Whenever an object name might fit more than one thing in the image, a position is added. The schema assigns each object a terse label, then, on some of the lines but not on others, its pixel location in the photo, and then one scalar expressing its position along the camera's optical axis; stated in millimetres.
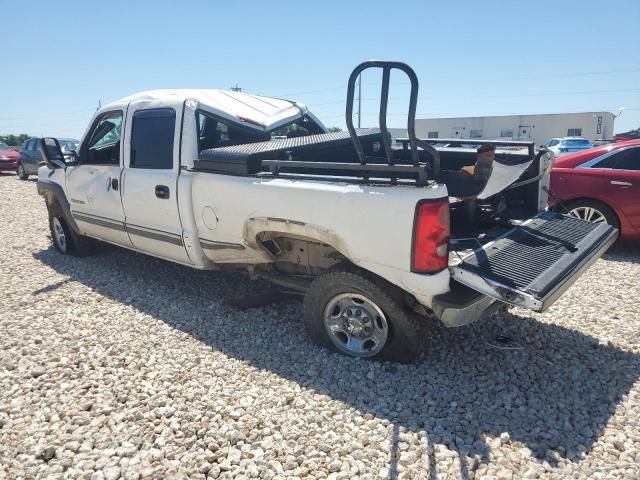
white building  40562
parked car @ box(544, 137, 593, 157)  22875
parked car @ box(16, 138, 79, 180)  17359
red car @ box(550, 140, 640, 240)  6109
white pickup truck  2859
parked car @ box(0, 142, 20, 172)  19031
